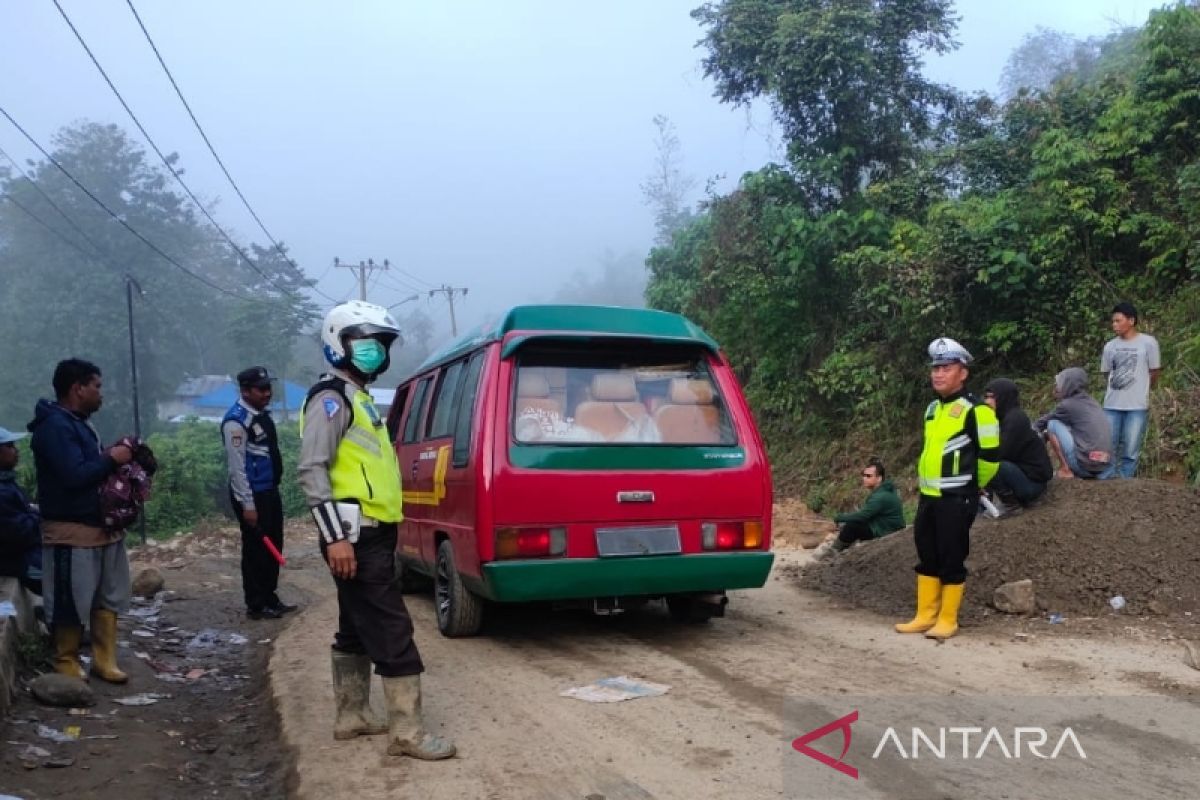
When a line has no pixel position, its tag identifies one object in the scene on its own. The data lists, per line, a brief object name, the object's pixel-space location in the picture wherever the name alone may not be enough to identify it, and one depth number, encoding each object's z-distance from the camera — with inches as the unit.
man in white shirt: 307.9
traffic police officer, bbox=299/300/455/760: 147.4
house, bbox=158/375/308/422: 1861.5
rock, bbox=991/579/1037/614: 242.4
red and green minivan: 203.9
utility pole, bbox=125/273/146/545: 432.5
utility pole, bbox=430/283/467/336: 1955.1
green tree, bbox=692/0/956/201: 610.9
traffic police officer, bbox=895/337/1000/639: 224.8
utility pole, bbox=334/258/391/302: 1624.0
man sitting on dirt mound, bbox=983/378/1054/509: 264.7
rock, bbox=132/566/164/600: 329.4
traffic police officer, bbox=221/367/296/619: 280.7
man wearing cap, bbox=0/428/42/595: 210.2
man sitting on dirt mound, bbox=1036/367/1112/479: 286.2
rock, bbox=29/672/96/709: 183.8
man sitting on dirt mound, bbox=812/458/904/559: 336.8
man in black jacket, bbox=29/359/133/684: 188.2
